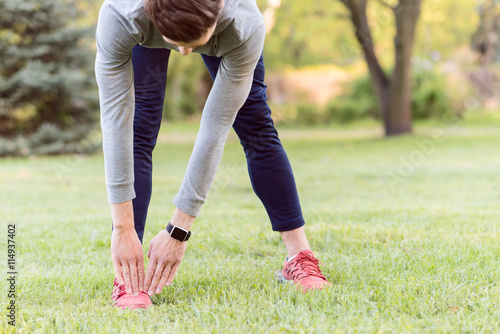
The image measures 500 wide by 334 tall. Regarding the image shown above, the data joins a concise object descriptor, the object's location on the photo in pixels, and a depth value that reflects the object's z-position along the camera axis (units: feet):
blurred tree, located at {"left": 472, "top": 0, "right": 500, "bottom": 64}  53.26
